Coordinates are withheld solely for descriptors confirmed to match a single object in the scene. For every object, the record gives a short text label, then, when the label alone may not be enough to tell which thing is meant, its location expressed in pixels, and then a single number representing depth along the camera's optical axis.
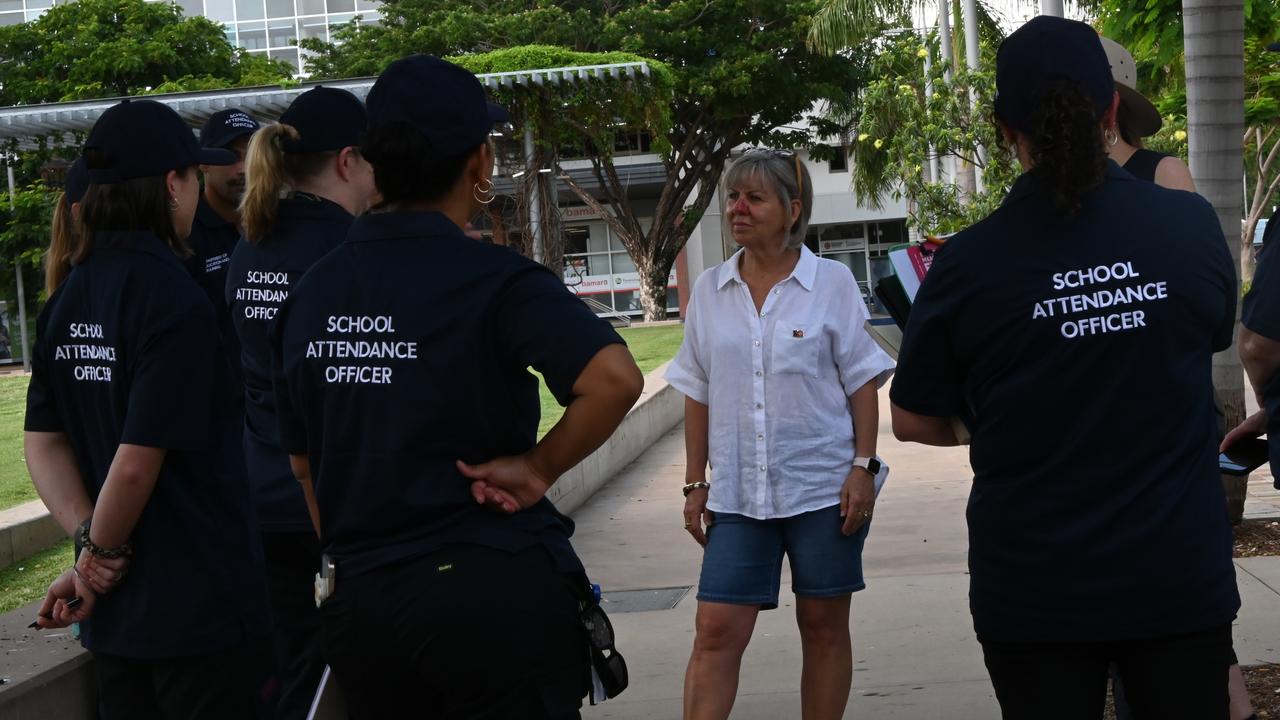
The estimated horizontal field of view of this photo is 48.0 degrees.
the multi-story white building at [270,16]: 50.56
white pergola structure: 12.42
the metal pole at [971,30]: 22.61
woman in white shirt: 4.18
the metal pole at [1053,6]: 15.34
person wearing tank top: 3.54
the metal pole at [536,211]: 20.42
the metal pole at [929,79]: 18.83
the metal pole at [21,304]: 31.19
